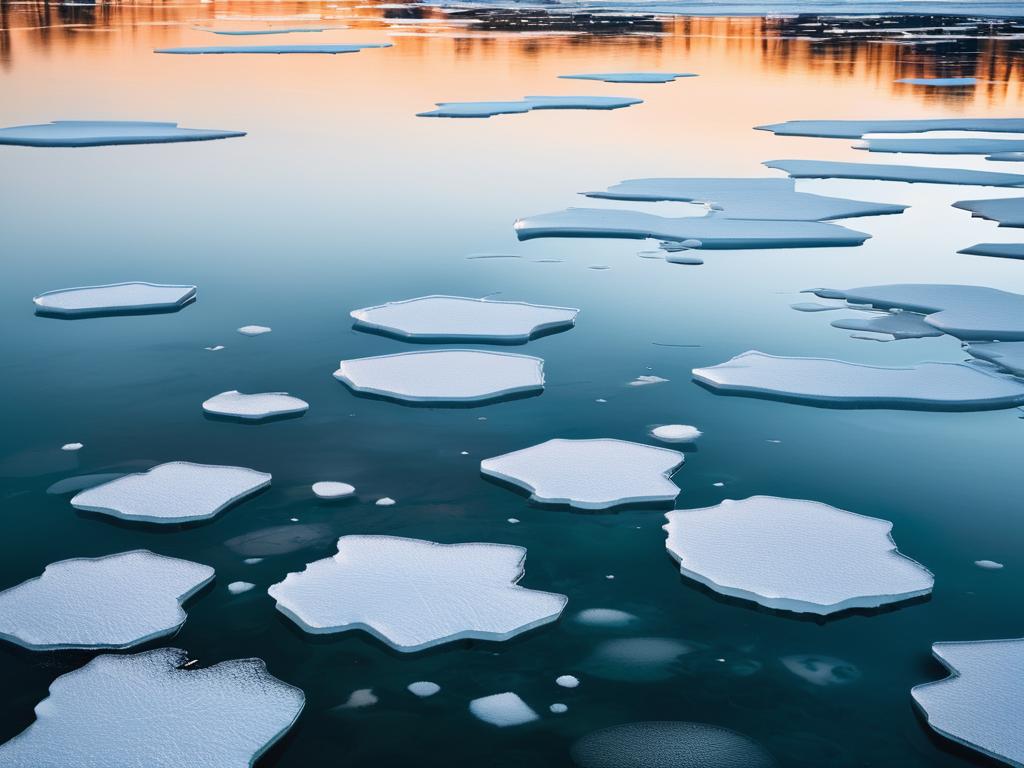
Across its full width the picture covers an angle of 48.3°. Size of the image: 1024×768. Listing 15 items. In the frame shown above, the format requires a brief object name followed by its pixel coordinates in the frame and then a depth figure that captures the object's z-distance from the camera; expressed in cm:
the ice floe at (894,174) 845
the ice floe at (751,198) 704
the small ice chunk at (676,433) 361
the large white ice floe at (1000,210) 706
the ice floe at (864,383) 392
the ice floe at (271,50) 2194
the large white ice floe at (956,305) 470
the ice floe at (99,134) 1023
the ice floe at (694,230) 640
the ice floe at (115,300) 501
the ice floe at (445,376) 396
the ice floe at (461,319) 461
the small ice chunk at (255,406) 378
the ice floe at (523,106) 1255
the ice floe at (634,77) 1631
